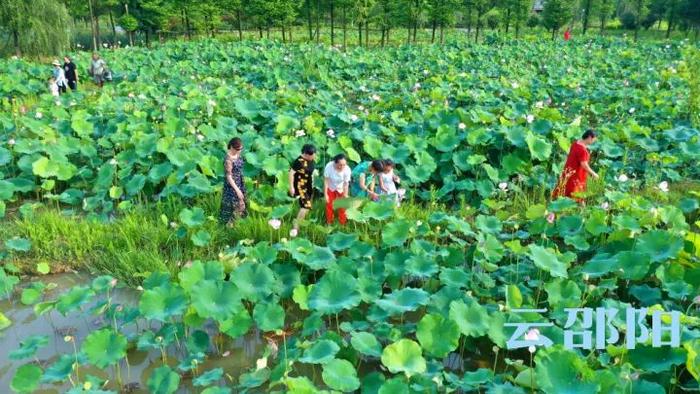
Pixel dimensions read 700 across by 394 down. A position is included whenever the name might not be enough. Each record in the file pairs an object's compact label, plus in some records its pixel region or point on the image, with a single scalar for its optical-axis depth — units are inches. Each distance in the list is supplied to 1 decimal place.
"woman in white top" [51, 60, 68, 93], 441.3
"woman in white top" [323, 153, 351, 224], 201.4
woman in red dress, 214.5
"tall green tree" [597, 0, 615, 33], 1240.8
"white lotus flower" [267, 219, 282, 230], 165.9
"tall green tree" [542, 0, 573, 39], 1102.4
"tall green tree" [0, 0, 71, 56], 723.4
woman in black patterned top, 205.3
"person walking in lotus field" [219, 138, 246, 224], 198.2
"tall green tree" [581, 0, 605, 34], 1186.1
